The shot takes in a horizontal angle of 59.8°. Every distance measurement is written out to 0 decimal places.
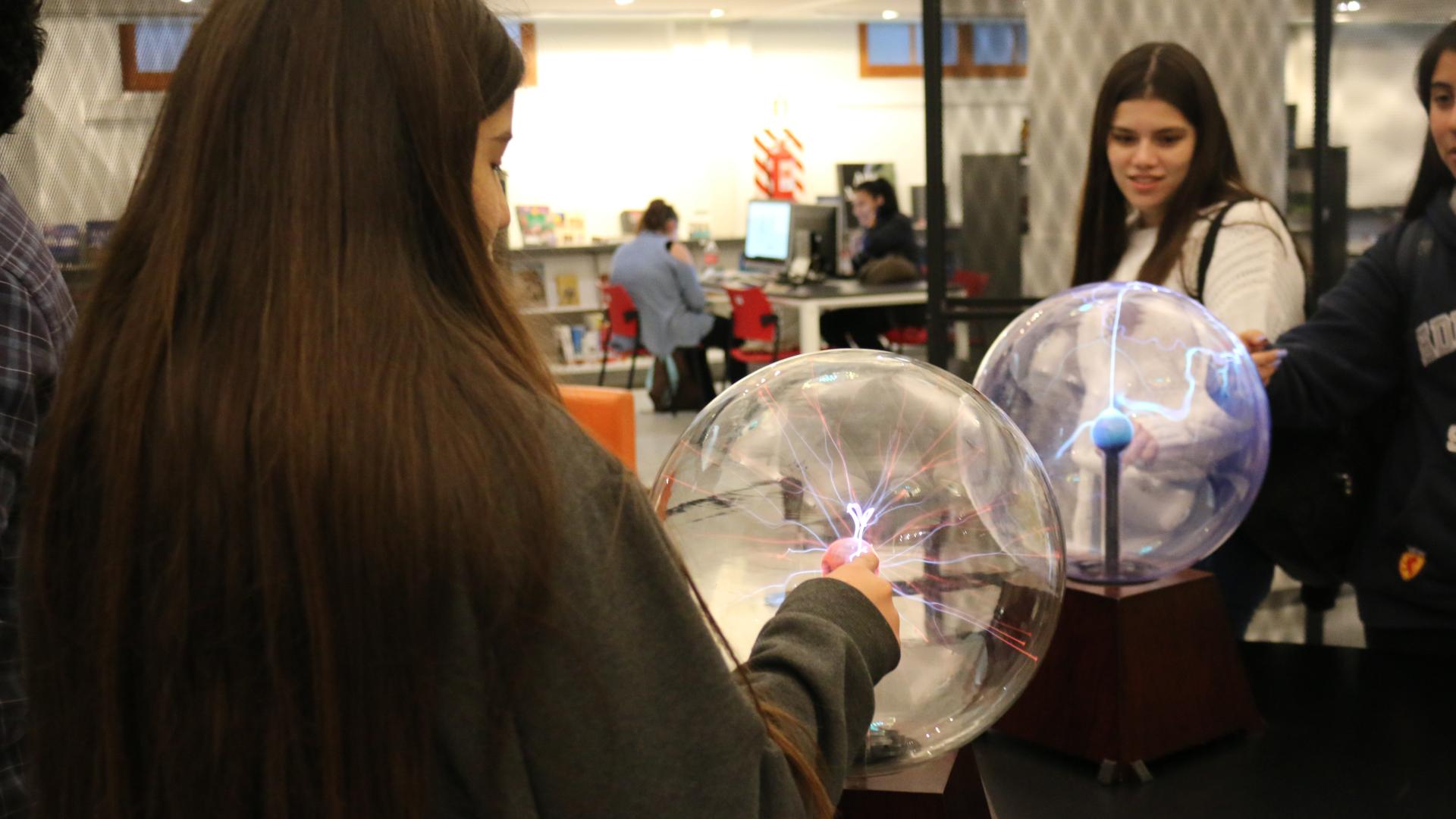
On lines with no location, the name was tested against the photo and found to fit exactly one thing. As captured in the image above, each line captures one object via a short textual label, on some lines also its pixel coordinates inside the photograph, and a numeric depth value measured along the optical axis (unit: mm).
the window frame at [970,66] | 2996
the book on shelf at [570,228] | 11445
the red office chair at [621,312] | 9281
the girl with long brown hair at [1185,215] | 1962
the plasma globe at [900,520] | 1062
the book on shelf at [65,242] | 3328
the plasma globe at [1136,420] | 1484
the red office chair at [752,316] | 8266
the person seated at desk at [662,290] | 8820
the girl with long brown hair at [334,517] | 693
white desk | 8266
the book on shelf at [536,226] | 11188
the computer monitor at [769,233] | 9703
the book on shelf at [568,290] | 11273
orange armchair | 3809
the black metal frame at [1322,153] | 2668
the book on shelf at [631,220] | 11664
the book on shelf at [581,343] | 11094
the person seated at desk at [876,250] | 9070
